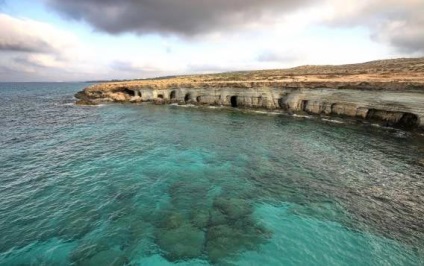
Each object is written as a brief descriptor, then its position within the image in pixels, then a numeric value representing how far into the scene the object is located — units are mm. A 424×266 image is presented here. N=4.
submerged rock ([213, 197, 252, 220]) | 17703
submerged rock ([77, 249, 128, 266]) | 13698
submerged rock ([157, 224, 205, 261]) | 14172
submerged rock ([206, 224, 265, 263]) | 14242
